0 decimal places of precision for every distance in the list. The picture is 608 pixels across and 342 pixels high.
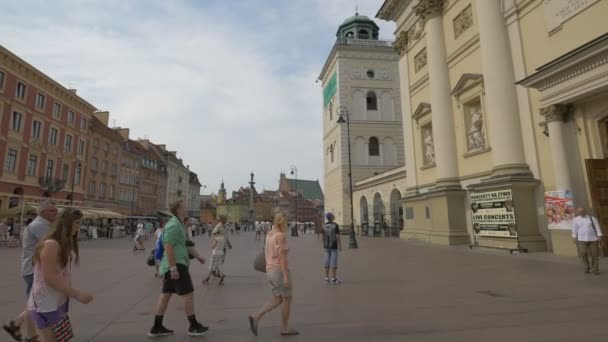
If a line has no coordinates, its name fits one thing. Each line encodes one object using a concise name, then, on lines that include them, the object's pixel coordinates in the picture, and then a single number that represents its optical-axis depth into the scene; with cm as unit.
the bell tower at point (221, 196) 11715
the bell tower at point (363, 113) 4038
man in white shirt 893
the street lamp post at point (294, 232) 4204
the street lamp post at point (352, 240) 1959
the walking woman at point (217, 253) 941
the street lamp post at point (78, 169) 4050
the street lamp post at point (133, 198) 5648
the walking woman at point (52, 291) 310
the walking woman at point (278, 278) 479
